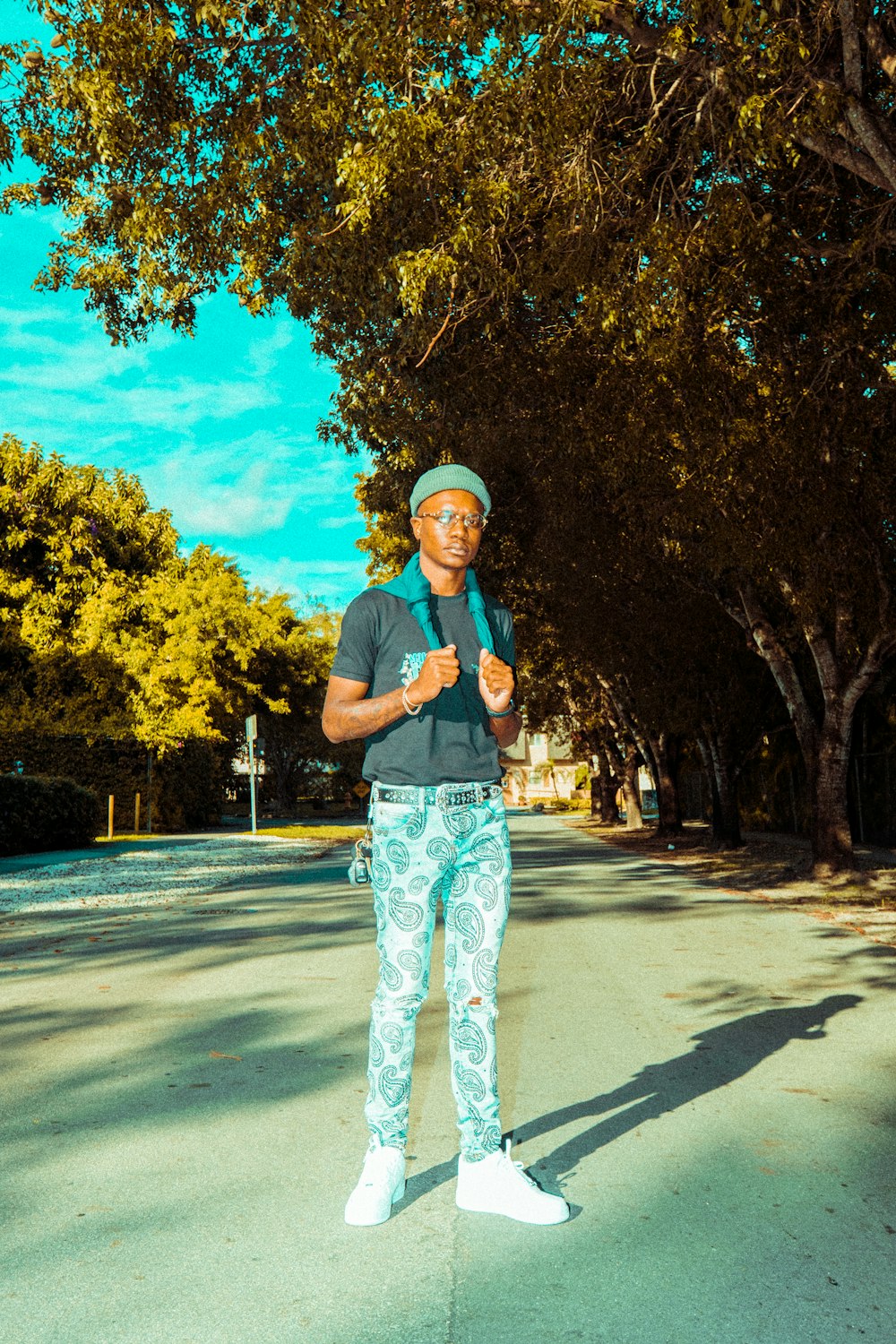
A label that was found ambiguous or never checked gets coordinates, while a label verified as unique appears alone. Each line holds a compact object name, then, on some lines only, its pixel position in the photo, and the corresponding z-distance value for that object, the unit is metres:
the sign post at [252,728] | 29.30
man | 3.70
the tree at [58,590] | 33.59
